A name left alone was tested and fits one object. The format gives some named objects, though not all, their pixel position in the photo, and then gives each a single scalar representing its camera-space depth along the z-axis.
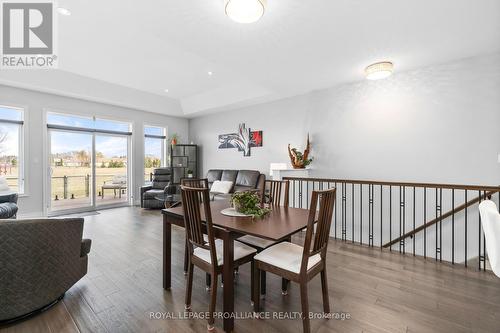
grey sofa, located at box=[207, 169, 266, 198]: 5.50
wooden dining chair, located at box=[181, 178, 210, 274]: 2.62
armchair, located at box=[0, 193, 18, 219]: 3.47
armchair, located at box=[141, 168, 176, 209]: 5.93
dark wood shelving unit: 6.93
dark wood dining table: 1.69
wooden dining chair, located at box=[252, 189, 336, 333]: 1.60
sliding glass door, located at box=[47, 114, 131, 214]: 5.29
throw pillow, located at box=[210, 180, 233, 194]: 5.66
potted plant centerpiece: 2.17
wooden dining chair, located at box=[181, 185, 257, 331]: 1.72
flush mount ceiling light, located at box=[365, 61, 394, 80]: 3.29
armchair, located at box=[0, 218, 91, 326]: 1.68
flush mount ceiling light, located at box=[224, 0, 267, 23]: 1.95
